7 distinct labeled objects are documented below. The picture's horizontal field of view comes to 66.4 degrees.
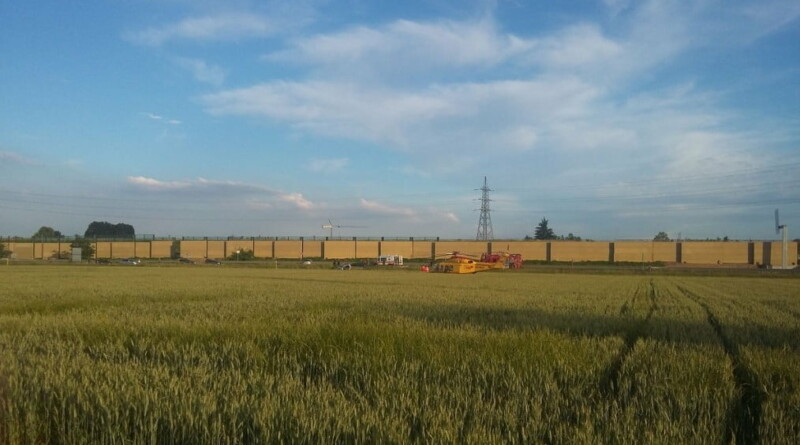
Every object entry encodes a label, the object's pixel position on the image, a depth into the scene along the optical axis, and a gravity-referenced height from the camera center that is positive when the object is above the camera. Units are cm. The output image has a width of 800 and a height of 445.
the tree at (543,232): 16812 +196
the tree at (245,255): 11051 -369
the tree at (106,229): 17175 +107
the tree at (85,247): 10786 -261
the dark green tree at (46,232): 15800 +0
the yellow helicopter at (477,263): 6050 -275
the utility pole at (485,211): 9692 +446
